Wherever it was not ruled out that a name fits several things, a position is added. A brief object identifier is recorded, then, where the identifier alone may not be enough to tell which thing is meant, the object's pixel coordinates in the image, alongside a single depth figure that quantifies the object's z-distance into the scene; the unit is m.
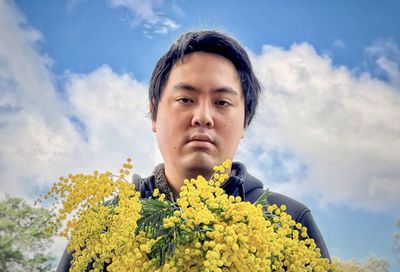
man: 1.29
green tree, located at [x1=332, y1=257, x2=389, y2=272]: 5.27
